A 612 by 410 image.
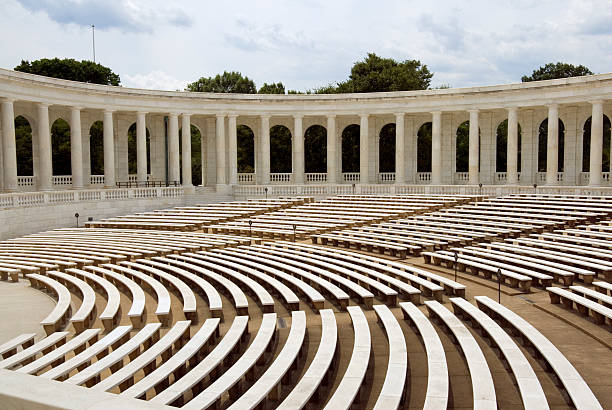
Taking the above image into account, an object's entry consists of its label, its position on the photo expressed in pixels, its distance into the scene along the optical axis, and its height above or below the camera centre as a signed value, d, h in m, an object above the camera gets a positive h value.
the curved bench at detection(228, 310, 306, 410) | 10.13 -4.11
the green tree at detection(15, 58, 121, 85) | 82.25 +15.82
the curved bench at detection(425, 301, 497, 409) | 10.22 -4.13
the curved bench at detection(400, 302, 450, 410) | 10.23 -4.10
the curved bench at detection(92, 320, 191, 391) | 11.09 -4.07
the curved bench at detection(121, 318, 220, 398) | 10.68 -4.10
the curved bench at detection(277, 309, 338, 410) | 10.28 -4.10
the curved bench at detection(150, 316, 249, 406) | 10.40 -4.09
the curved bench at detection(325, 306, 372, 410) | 10.17 -4.08
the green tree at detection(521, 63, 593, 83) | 85.75 +15.04
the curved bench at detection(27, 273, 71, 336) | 17.23 -4.35
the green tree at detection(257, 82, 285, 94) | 95.12 +14.22
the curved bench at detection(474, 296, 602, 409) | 10.45 -4.20
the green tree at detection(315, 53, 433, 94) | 80.25 +13.60
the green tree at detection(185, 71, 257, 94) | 106.25 +17.02
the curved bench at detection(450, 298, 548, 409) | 10.27 -4.18
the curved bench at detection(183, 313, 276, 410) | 10.02 -4.07
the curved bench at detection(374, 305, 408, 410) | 10.08 -4.08
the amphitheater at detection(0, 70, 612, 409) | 12.24 -4.02
